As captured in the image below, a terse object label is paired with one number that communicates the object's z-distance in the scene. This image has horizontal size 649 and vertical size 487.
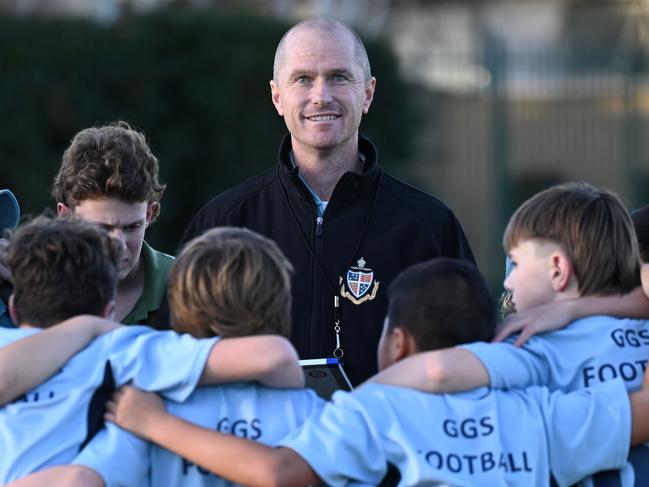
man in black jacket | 8.05
